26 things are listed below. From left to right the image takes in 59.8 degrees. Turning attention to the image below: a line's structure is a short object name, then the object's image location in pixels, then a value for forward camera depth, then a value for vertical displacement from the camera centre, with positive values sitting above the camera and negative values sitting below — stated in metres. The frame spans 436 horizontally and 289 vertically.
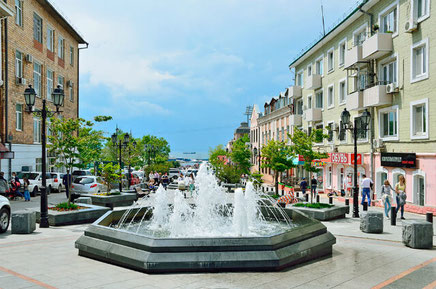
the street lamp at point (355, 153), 16.59 -0.24
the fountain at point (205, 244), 7.70 -2.19
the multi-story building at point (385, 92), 19.27 +3.46
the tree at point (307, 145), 19.84 +0.16
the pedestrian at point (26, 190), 23.45 -2.52
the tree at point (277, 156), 26.91 -0.55
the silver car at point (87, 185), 25.22 -2.40
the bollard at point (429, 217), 12.48 -2.29
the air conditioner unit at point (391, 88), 21.67 +3.45
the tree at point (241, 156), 48.22 -0.99
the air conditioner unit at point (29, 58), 30.98 +7.50
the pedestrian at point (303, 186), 27.34 -2.75
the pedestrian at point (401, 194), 15.83 -1.94
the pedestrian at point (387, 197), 16.62 -2.16
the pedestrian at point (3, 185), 21.24 -2.03
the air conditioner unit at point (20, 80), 29.47 +5.39
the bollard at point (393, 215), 14.32 -2.55
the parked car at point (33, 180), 27.00 -2.21
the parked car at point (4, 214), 11.85 -2.04
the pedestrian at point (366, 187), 21.77 -2.26
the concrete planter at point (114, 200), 19.78 -2.72
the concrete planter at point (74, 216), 13.68 -2.52
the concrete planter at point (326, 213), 15.50 -2.69
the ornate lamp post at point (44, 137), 13.37 +0.44
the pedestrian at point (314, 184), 28.68 -2.73
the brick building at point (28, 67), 27.97 +7.17
